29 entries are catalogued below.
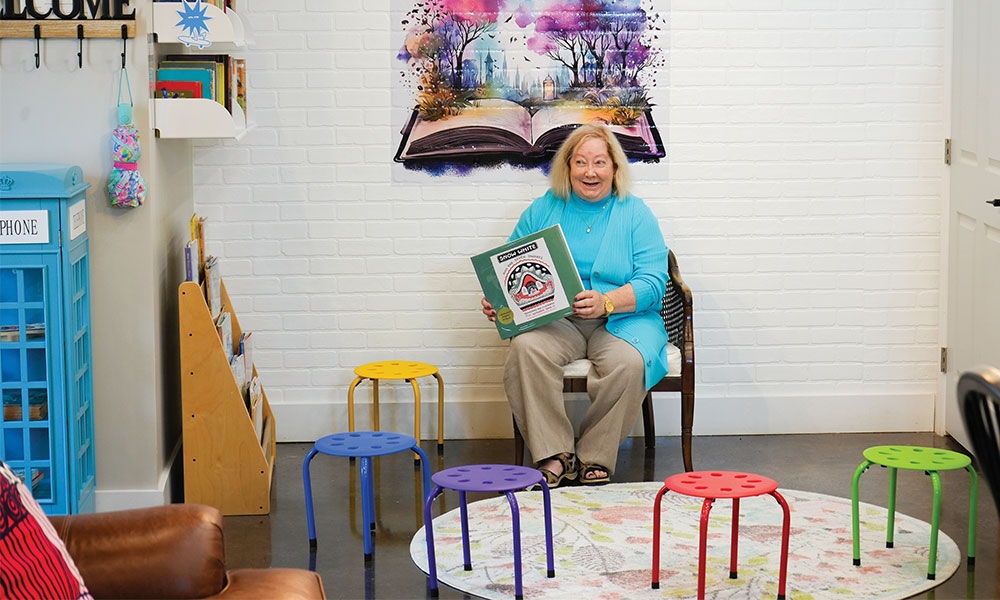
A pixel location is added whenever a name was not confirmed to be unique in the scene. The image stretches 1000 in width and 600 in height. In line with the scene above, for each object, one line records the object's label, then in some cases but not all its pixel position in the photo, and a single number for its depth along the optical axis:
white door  4.63
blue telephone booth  3.52
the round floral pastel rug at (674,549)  3.48
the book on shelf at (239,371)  4.35
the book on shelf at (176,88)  4.11
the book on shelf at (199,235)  4.43
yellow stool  4.81
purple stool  3.37
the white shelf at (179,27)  4.00
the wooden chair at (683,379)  4.55
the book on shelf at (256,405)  4.48
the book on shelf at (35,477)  3.66
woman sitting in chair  4.52
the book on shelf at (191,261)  4.19
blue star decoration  4.01
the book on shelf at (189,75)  4.09
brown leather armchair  2.35
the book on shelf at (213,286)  4.37
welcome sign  3.83
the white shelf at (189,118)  4.06
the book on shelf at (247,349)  4.55
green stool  3.51
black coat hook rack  3.81
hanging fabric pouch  3.83
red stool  3.27
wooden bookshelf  4.15
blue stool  3.70
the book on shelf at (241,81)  4.52
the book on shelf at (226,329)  4.28
